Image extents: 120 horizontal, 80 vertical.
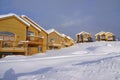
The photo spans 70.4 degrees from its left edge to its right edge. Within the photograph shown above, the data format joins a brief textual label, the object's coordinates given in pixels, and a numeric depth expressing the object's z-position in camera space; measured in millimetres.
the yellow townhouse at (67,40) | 26395
